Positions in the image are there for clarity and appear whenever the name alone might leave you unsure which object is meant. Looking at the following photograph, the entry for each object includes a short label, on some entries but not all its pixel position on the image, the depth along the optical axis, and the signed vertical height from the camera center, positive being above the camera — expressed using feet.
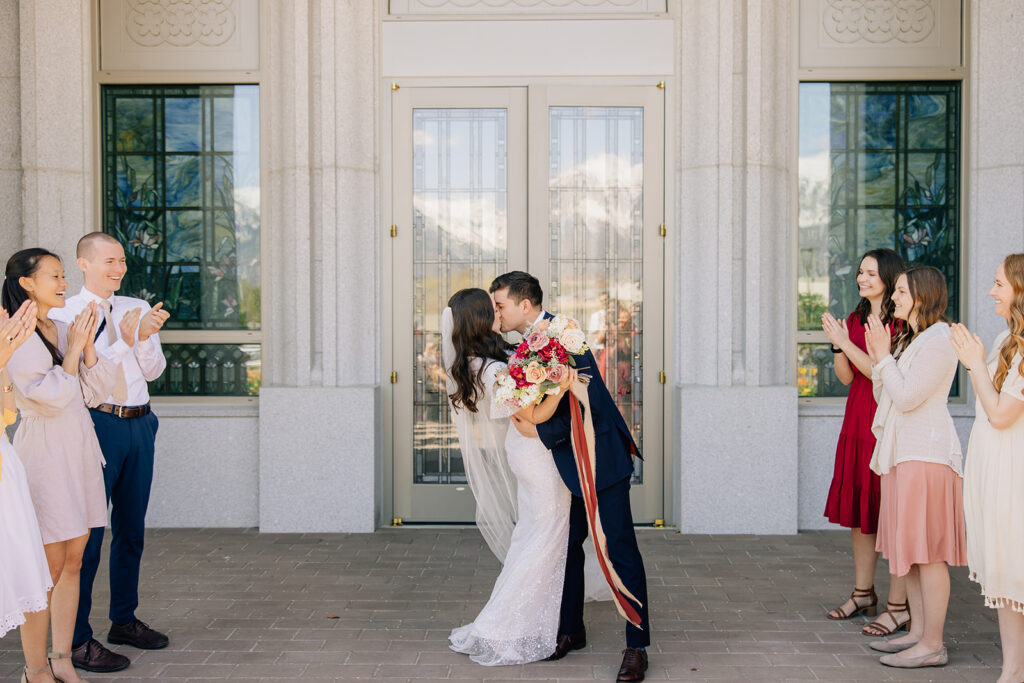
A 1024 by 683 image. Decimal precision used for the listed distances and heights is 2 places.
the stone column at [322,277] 24.61 +0.86
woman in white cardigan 15.12 -2.51
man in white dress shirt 15.56 -2.16
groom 14.84 -2.87
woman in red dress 16.84 -2.87
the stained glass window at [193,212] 25.82 +2.77
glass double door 25.27 +2.07
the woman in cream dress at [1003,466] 13.37 -2.42
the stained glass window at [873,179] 25.62 +3.67
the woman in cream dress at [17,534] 12.12 -3.12
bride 15.47 -3.79
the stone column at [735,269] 24.32 +1.05
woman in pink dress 13.58 -1.96
